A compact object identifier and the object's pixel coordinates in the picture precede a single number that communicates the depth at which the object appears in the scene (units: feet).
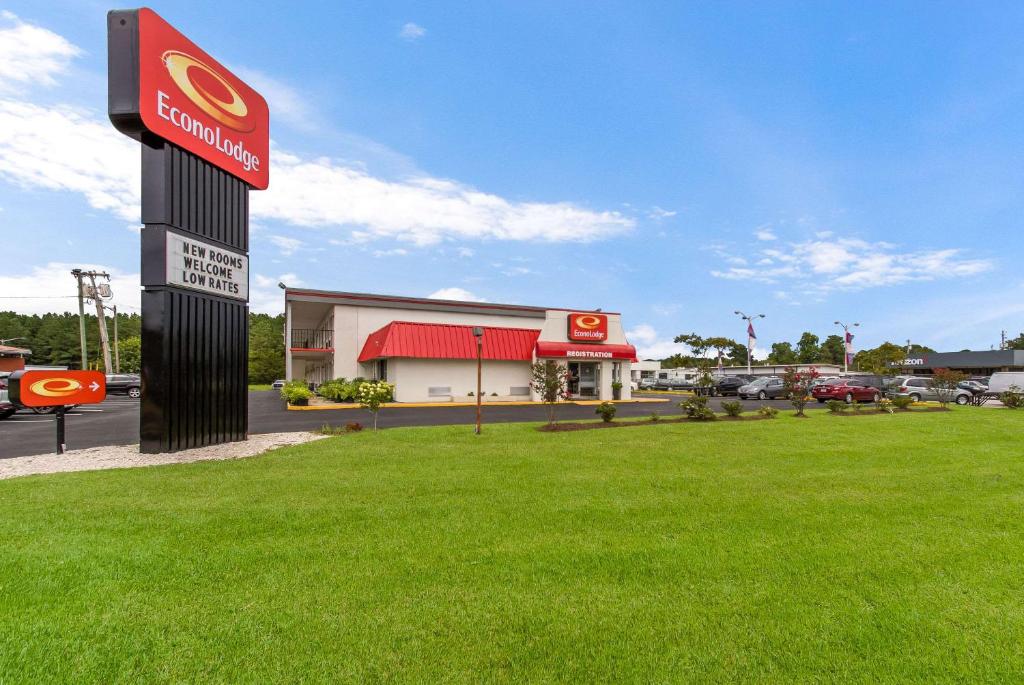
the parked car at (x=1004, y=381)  89.27
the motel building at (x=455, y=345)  90.63
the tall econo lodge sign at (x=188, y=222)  33.81
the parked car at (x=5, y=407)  60.80
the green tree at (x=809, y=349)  306.76
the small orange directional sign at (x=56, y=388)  33.19
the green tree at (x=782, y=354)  311.47
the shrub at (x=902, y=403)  67.15
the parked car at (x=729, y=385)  117.63
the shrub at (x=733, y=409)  55.57
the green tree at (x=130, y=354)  236.63
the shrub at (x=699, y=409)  53.88
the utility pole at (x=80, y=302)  114.66
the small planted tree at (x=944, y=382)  71.51
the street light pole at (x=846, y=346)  148.05
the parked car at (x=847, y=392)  91.30
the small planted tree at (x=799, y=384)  59.06
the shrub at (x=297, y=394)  81.82
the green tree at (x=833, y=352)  310.31
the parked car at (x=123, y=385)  112.16
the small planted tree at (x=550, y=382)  47.82
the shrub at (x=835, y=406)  60.54
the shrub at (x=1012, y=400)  71.51
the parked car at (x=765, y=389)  100.89
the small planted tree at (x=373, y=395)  47.26
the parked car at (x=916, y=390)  99.14
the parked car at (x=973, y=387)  94.99
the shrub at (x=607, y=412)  50.80
